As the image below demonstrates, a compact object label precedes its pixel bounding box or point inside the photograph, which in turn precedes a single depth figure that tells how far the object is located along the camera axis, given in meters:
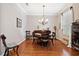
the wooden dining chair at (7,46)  1.08
